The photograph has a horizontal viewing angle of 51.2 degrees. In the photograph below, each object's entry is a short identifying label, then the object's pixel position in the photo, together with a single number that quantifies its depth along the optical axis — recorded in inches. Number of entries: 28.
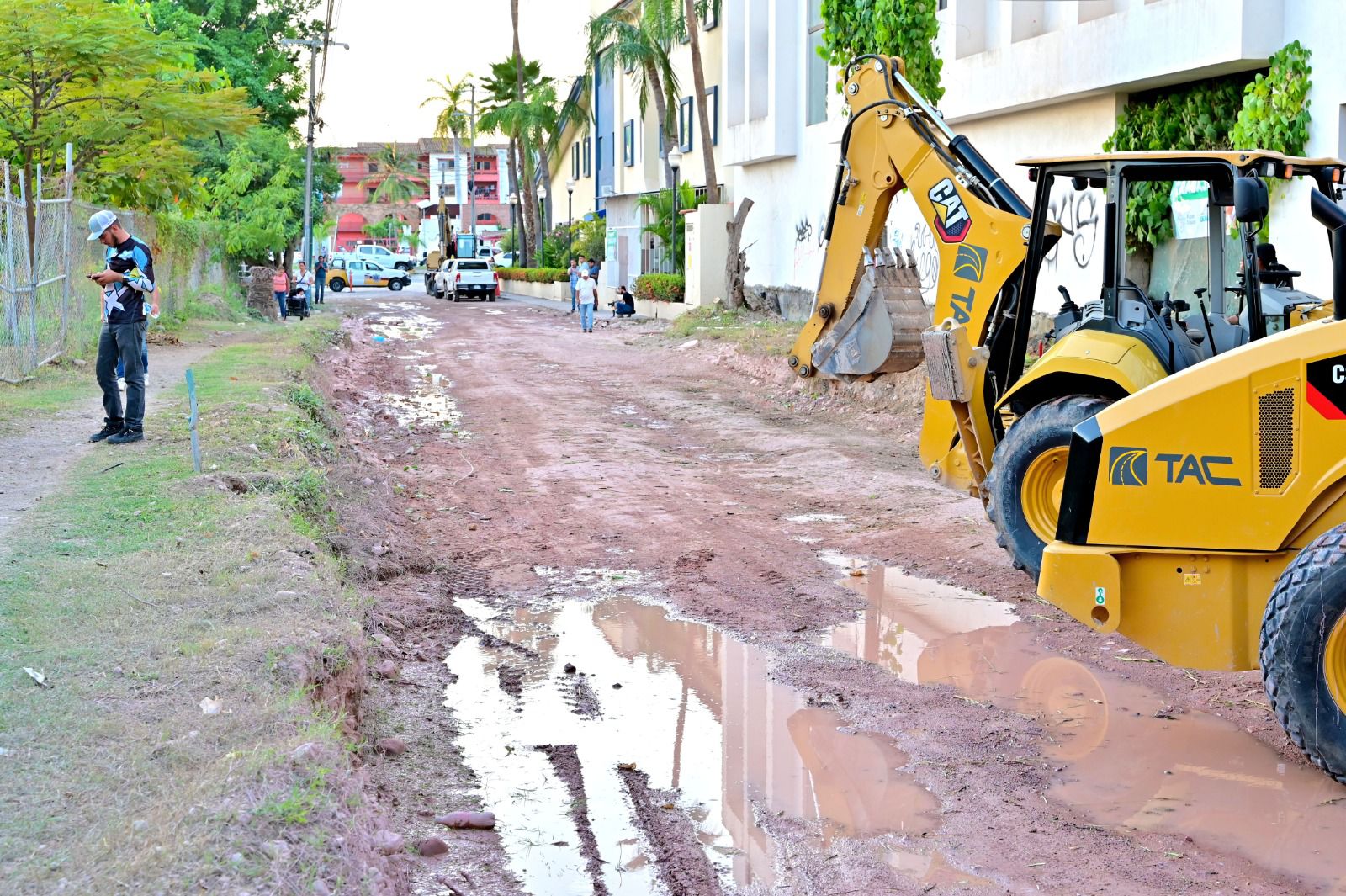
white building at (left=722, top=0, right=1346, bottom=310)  573.3
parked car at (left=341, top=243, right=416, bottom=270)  2815.0
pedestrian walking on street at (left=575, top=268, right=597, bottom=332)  1346.0
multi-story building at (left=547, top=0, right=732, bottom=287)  1568.7
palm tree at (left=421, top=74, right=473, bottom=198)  2812.5
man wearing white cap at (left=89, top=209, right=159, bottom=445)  474.3
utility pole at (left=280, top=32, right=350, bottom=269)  1668.3
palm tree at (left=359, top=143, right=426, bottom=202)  4549.7
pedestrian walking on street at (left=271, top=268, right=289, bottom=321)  1371.8
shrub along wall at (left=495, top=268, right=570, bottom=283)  2143.1
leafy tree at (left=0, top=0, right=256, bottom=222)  768.3
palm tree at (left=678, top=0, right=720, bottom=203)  1333.7
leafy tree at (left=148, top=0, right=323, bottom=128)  1734.7
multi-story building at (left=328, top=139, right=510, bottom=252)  4426.7
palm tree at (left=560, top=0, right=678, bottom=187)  1535.4
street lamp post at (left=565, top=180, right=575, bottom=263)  2203.5
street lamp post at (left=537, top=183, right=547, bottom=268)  2415.1
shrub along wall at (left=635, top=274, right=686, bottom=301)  1525.6
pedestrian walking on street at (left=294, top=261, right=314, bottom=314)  1494.8
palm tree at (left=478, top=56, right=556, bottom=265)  2298.8
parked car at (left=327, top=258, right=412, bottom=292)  2662.4
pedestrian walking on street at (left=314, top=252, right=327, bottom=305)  1873.6
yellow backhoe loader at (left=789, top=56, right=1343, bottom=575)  321.1
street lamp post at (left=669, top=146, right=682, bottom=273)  1435.8
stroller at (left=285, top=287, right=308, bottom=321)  1450.5
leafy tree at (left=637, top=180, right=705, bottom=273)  1614.2
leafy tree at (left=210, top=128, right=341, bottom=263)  1424.7
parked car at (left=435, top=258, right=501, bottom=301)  2117.4
